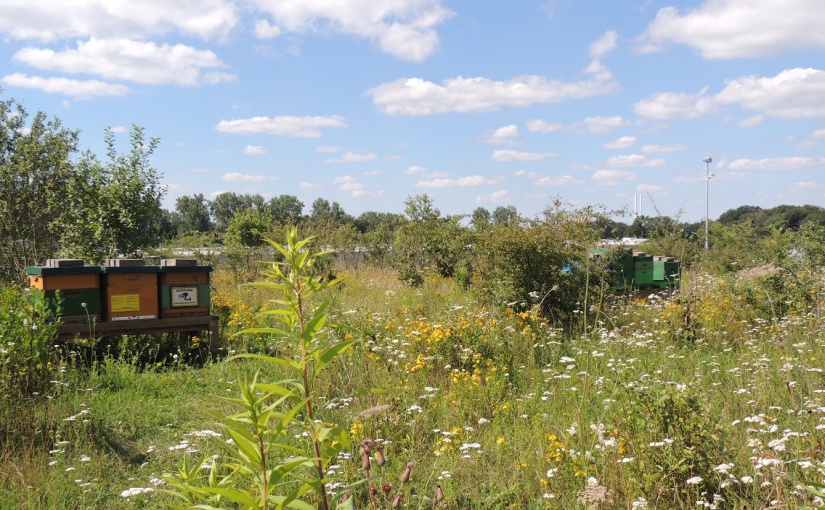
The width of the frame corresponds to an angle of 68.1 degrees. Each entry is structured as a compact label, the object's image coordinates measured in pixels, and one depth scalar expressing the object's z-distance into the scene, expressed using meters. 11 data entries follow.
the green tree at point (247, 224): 33.86
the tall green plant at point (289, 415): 1.21
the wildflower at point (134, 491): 3.11
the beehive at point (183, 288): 7.69
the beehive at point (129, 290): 7.26
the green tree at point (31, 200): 11.47
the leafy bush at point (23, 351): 5.18
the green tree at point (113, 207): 9.98
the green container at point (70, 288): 6.77
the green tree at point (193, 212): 82.16
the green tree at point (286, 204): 80.69
